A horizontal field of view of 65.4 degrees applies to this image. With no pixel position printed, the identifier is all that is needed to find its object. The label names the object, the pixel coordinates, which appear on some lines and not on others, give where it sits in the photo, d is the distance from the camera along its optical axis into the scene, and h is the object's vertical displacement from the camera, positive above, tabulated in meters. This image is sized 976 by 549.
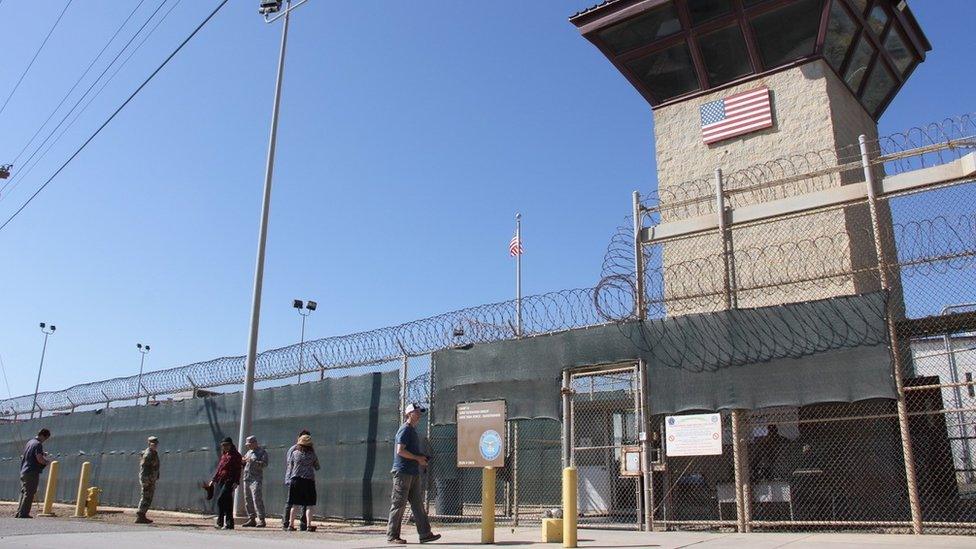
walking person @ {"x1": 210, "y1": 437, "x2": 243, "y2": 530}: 11.71 +0.06
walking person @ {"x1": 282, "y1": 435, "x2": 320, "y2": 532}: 10.85 +0.11
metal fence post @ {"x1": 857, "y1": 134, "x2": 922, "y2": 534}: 8.04 +0.98
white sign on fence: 9.20 +0.69
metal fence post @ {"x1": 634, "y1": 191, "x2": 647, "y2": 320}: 10.26 +3.01
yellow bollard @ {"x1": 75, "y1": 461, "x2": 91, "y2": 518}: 13.88 -0.15
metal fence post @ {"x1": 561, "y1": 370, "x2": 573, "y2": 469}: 10.02 +0.84
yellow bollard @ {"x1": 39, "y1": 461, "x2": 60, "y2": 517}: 14.34 -0.19
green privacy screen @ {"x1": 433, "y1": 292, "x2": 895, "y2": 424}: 8.55 +1.64
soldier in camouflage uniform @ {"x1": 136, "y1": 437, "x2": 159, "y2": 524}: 12.36 +0.11
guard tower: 12.68 +7.40
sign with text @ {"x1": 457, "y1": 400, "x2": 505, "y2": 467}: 10.75 +0.76
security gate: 11.44 +0.92
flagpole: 28.35 +8.70
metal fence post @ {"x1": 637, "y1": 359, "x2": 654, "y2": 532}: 9.40 +0.30
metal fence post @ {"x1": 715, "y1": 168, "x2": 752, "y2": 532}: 9.02 +0.21
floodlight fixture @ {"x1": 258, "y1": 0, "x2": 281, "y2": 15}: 15.67 +9.55
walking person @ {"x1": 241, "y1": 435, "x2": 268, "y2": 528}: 11.78 +0.15
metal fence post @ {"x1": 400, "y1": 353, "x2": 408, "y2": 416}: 11.79 +1.71
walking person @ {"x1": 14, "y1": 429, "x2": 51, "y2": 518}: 13.12 +0.18
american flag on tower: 13.61 +6.66
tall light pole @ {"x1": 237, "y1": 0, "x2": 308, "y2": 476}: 13.05 +3.04
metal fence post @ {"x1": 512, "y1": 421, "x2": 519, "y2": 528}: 10.66 +0.15
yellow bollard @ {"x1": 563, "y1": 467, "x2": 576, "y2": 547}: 7.80 -0.15
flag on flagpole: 27.97 +8.64
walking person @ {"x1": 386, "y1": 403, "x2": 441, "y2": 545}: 8.62 +0.10
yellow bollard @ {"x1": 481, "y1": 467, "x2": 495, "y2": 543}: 8.47 -0.19
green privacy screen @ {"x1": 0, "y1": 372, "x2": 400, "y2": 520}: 11.97 +0.83
